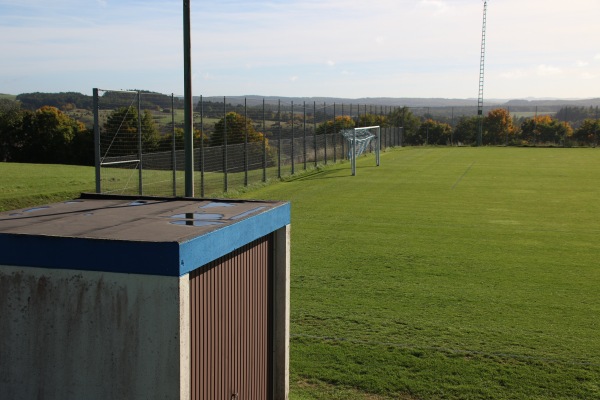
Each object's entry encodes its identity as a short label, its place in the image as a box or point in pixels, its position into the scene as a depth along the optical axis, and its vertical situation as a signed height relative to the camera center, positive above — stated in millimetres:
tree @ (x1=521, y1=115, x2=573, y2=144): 54750 -1148
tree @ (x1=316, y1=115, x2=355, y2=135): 40281 -675
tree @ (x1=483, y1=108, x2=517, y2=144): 56656 -1097
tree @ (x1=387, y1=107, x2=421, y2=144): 55500 -597
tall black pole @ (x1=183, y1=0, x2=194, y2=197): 9023 +156
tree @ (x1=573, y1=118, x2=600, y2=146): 53062 -1209
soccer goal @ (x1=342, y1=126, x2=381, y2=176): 28766 -1097
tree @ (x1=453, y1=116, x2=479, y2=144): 57312 -1275
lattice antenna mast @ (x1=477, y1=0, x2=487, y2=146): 55625 +113
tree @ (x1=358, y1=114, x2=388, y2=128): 47941 -403
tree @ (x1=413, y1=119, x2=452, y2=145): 56531 -1502
